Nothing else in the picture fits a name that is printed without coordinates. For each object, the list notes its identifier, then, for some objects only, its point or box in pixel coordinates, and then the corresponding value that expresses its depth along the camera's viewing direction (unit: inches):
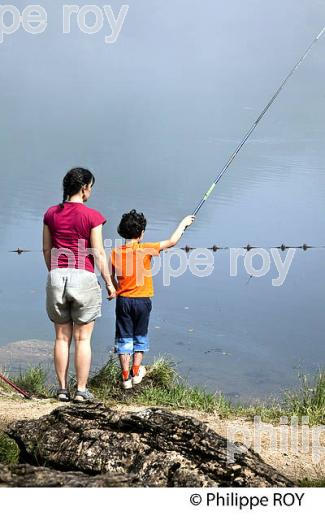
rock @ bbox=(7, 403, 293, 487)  291.2
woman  429.1
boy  466.8
